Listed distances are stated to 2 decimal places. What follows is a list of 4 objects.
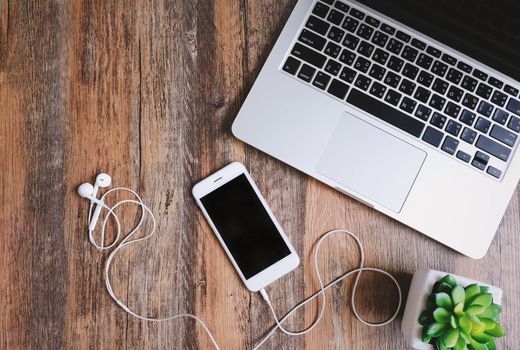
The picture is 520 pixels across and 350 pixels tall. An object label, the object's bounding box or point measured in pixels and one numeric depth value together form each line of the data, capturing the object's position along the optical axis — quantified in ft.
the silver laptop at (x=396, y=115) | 2.73
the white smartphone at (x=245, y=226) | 2.79
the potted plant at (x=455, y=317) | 2.35
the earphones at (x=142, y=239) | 2.77
